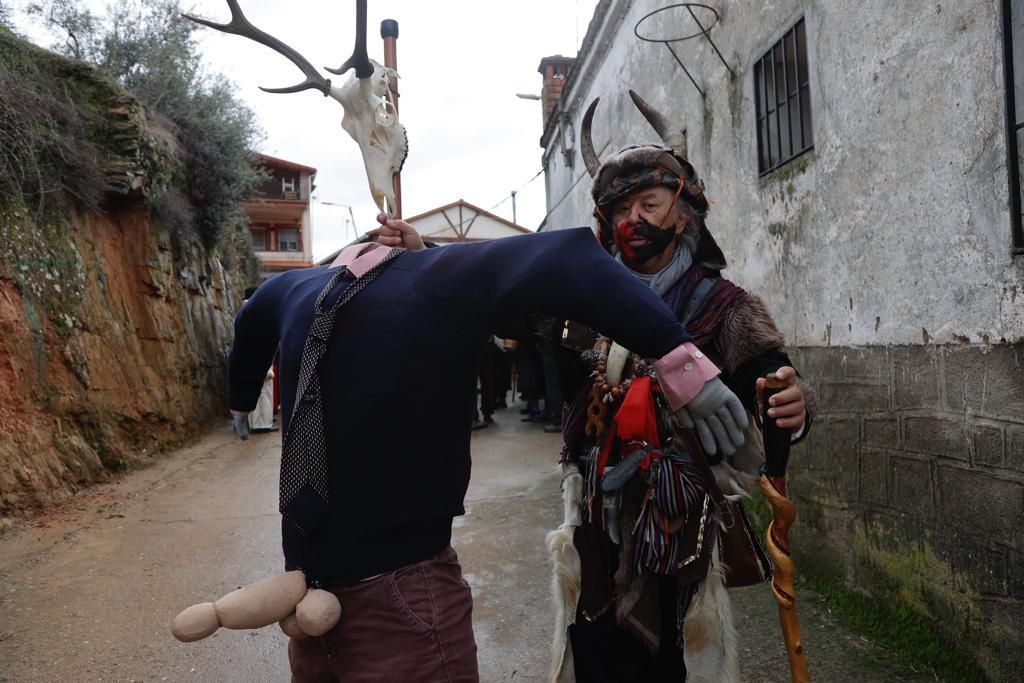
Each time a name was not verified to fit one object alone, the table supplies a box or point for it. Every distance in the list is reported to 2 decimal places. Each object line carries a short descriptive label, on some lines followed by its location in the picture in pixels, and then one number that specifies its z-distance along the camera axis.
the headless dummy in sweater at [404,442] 1.44
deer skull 1.93
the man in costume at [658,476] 1.91
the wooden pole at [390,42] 2.39
